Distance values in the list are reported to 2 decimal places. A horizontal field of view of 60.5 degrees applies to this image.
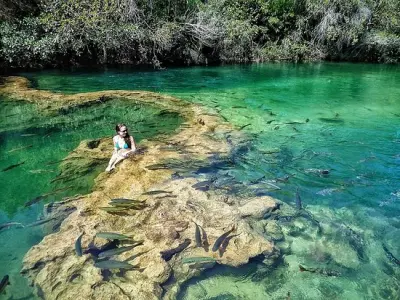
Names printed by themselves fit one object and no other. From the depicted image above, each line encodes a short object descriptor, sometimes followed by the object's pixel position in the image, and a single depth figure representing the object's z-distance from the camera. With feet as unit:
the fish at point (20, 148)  32.60
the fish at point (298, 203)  22.06
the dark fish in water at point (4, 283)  14.62
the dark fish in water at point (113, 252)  16.02
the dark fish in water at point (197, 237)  17.49
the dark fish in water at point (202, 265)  16.37
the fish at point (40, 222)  20.32
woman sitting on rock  27.09
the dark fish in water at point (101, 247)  16.99
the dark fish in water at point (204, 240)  17.52
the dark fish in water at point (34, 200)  22.93
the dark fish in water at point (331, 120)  41.43
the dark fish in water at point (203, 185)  22.76
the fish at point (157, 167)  25.54
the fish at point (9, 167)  28.13
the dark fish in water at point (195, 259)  15.31
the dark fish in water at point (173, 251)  16.89
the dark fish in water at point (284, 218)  20.68
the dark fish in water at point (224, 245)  17.21
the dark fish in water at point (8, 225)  20.04
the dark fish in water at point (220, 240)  17.28
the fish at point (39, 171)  27.91
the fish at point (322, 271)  16.52
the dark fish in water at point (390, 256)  17.51
